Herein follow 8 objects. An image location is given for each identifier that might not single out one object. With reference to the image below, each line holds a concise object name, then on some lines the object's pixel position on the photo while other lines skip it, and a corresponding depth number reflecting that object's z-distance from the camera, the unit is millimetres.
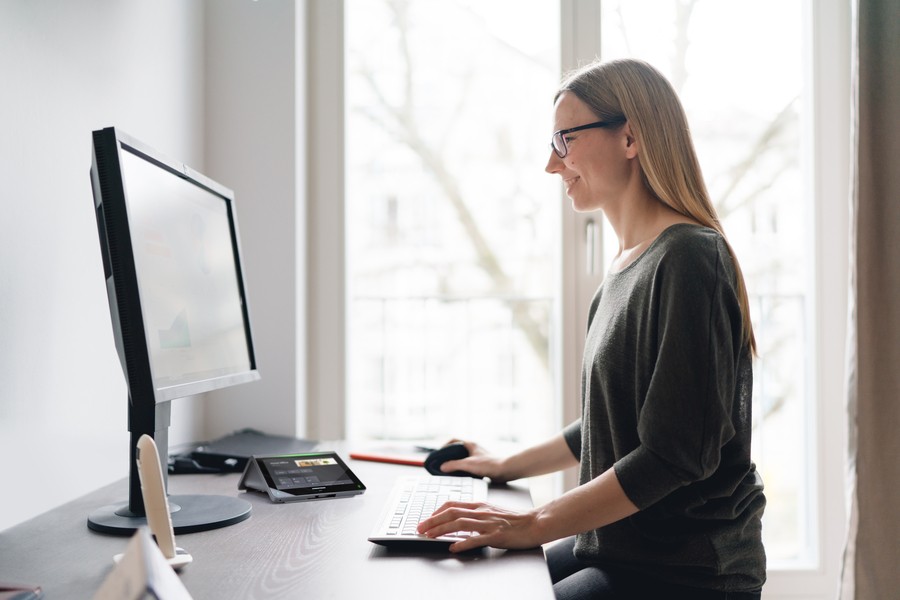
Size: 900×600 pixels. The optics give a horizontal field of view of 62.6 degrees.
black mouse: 1456
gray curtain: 1905
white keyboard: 958
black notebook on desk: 1461
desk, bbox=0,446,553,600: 814
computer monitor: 935
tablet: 1234
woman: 1012
